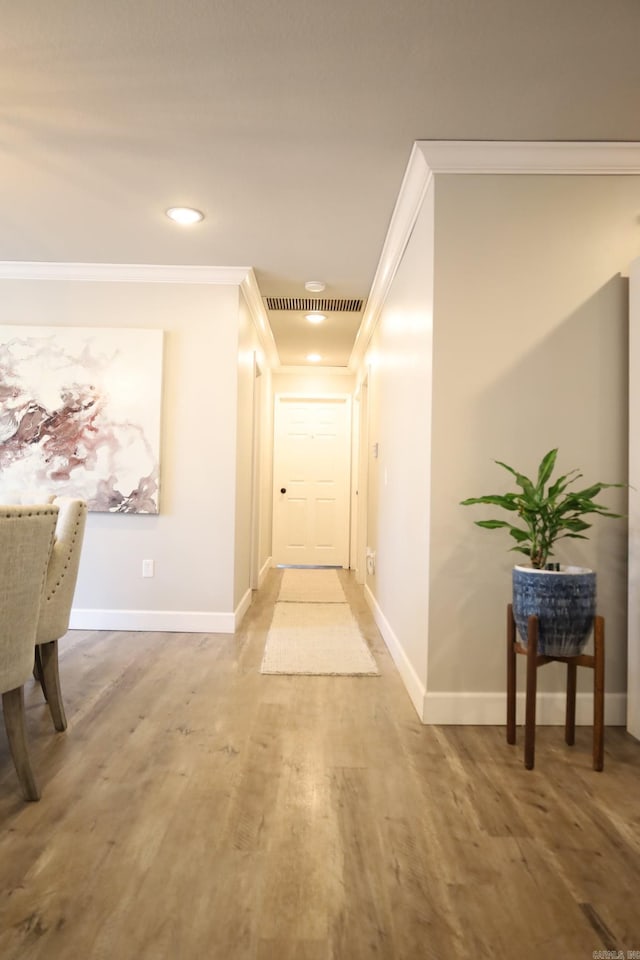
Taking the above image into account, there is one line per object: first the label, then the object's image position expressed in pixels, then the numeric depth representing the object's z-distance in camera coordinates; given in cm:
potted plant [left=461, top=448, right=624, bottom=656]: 201
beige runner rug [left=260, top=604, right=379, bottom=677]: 308
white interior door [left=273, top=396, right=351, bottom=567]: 693
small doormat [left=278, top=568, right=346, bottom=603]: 498
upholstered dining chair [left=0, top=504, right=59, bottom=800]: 162
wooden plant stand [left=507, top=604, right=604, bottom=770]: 199
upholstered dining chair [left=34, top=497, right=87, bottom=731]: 224
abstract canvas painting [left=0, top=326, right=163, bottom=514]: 373
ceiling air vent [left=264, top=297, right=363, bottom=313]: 443
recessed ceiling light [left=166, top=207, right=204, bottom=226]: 297
